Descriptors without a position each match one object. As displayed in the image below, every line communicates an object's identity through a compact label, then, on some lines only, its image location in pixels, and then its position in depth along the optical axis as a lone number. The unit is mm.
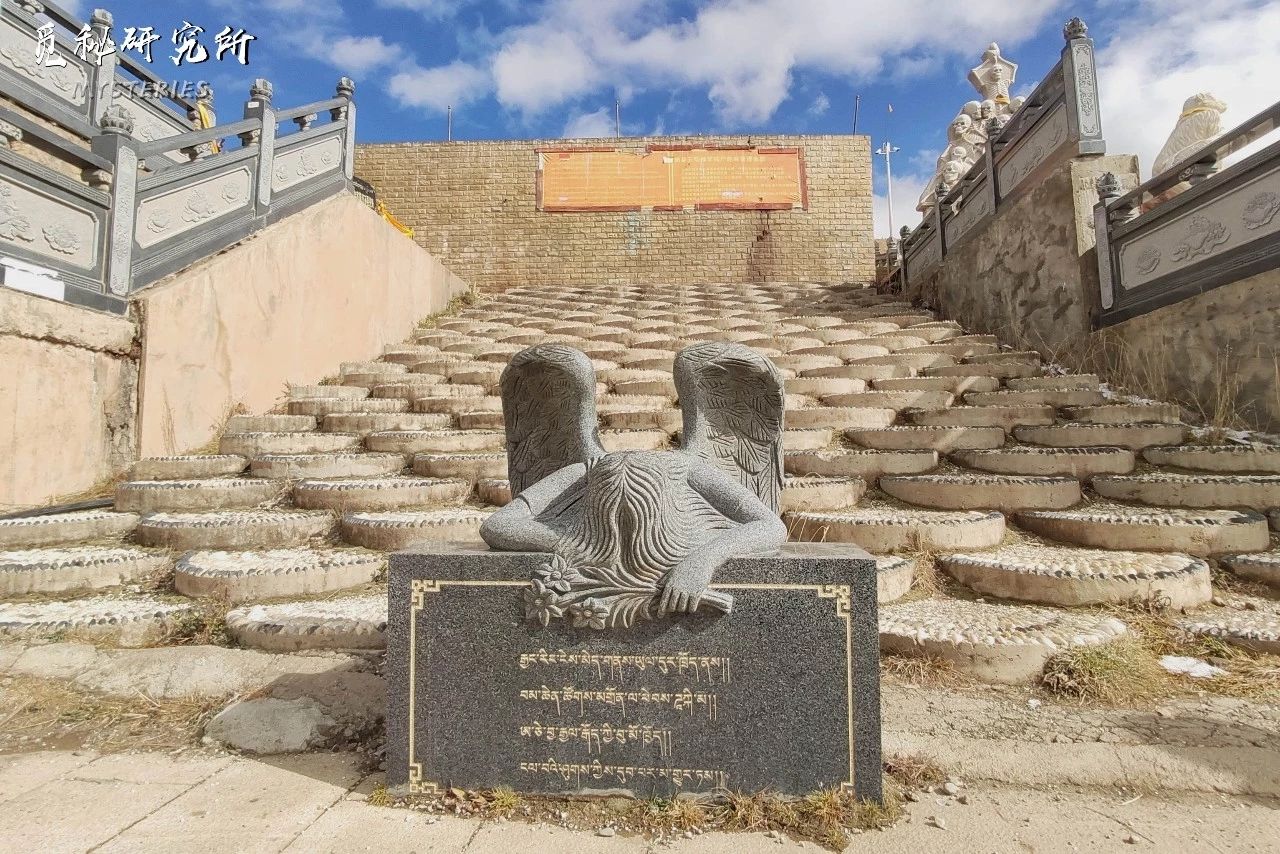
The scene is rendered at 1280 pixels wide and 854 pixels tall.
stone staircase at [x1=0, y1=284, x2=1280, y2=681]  2803
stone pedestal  1808
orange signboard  12703
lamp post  17828
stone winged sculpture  1861
